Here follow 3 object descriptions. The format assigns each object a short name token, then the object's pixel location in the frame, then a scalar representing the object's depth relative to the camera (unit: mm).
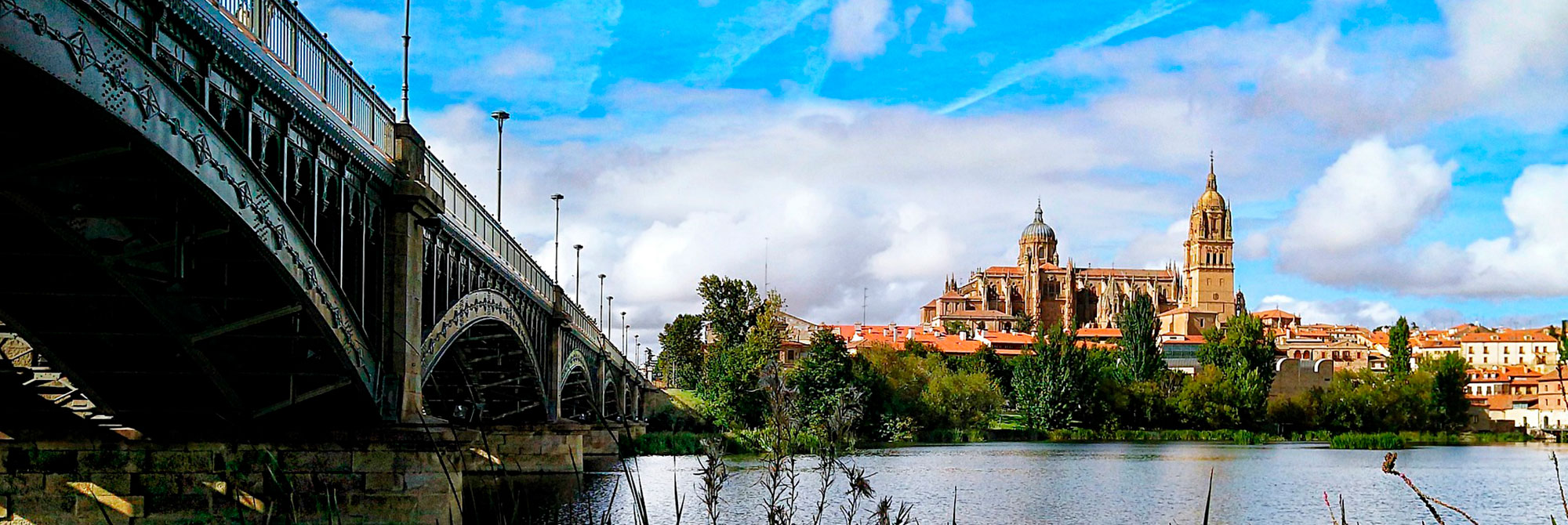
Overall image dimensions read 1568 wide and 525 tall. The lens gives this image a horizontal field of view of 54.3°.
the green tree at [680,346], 116375
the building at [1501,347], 180375
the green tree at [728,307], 102312
